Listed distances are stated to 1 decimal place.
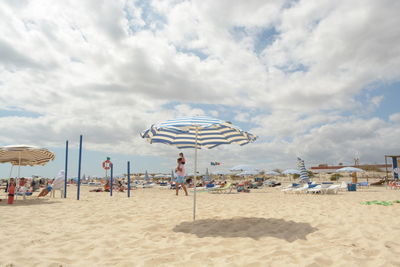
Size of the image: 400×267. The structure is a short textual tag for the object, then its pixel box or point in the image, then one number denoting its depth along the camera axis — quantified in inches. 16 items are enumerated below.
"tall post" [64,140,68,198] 440.5
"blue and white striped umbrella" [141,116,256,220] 185.6
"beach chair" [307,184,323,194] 539.1
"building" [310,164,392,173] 2317.2
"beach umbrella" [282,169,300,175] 1022.0
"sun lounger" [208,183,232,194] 558.9
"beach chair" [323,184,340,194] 526.0
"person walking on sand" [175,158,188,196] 416.9
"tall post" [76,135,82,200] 420.0
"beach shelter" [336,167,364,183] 890.6
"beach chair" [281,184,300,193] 592.8
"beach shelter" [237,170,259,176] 998.8
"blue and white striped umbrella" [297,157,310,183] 743.1
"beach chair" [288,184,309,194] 561.7
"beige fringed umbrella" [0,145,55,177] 412.1
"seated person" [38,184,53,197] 446.3
